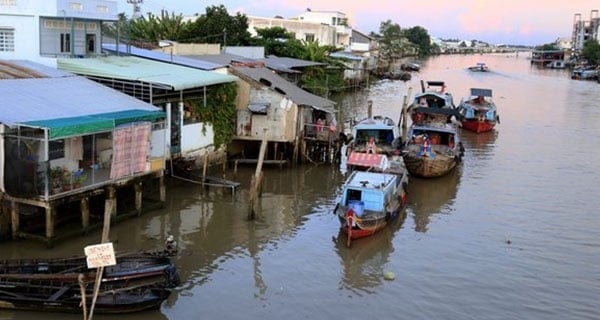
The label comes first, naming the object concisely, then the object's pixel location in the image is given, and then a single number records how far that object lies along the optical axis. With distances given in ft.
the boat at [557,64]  380.58
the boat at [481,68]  323.37
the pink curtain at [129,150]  59.98
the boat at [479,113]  132.98
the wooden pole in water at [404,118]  120.03
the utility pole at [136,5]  182.39
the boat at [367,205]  61.31
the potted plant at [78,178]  56.03
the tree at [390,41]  357.24
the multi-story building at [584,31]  433.07
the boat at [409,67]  313.28
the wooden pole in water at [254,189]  65.71
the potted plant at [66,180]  55.06
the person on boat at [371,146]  85.39
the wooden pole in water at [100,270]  38.63
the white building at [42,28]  74.84
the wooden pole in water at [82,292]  38.09
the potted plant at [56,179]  53.83
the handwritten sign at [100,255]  36.32
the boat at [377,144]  76.74
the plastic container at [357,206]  62.23
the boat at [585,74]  283.38
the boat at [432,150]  88.38
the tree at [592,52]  333.44
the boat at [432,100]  140.26
